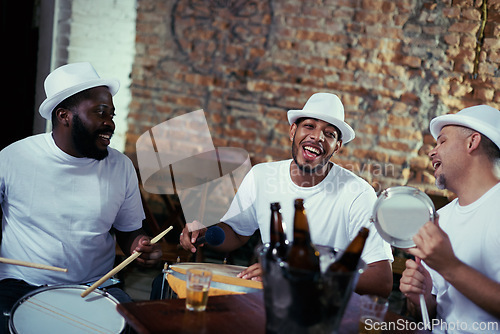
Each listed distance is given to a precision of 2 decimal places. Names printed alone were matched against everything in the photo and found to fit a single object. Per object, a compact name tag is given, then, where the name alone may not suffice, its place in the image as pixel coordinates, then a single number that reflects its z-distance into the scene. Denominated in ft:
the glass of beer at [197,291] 4.64
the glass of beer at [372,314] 4.65
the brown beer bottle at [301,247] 4.16
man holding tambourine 5.49
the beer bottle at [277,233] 4.51
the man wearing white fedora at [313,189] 7.85
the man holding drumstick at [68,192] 7.10
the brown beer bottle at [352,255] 4.00
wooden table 4.24
